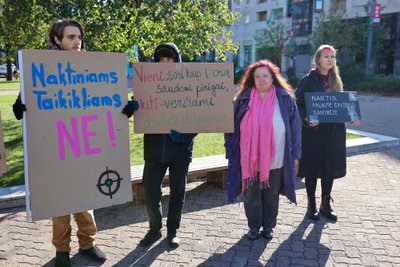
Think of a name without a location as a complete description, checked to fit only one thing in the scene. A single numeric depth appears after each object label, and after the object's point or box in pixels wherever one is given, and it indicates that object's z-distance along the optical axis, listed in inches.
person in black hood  142.9
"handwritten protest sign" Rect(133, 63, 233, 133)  140.5
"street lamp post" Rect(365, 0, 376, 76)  988.1
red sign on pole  997.2
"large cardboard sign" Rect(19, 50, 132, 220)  118.0
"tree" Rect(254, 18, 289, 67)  1512.8
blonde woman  178.2
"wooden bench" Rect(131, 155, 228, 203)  199.9
